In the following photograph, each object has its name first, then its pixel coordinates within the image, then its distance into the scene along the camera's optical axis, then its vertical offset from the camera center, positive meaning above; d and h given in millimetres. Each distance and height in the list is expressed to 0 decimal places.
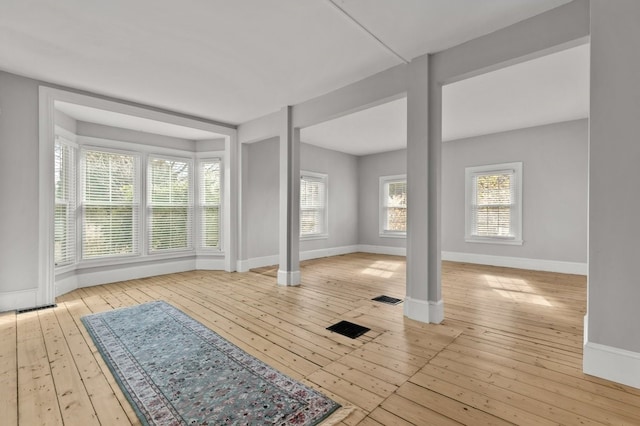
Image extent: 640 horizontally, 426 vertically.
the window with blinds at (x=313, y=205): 7355 +146
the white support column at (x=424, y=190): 3080 +217
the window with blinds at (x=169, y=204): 5523 +129
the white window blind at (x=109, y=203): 4781 +128
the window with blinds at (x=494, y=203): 6074 +172
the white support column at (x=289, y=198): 4676 +203
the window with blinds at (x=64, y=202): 4238 +122
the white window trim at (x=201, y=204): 5988 +156
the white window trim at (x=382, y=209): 8076 +48
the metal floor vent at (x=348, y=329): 2879 -1202
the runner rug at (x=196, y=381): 1734 -1199
